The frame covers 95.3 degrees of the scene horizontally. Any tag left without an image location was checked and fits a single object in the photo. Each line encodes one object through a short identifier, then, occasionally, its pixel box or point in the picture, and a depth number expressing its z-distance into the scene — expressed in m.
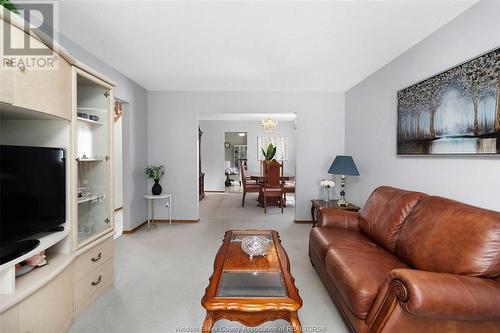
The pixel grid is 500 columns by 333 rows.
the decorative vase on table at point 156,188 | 4.03
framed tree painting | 1.64
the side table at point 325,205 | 3.37
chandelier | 6.59
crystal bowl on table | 1.75
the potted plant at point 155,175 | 4.01
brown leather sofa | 1.12
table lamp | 3.38
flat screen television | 1.29
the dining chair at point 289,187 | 5.53
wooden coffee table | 1.21
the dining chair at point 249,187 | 5.73
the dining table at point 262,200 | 5.84
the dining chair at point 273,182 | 5.15
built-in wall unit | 1.26
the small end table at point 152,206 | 4.12
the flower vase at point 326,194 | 3.88
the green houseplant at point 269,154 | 6.73
